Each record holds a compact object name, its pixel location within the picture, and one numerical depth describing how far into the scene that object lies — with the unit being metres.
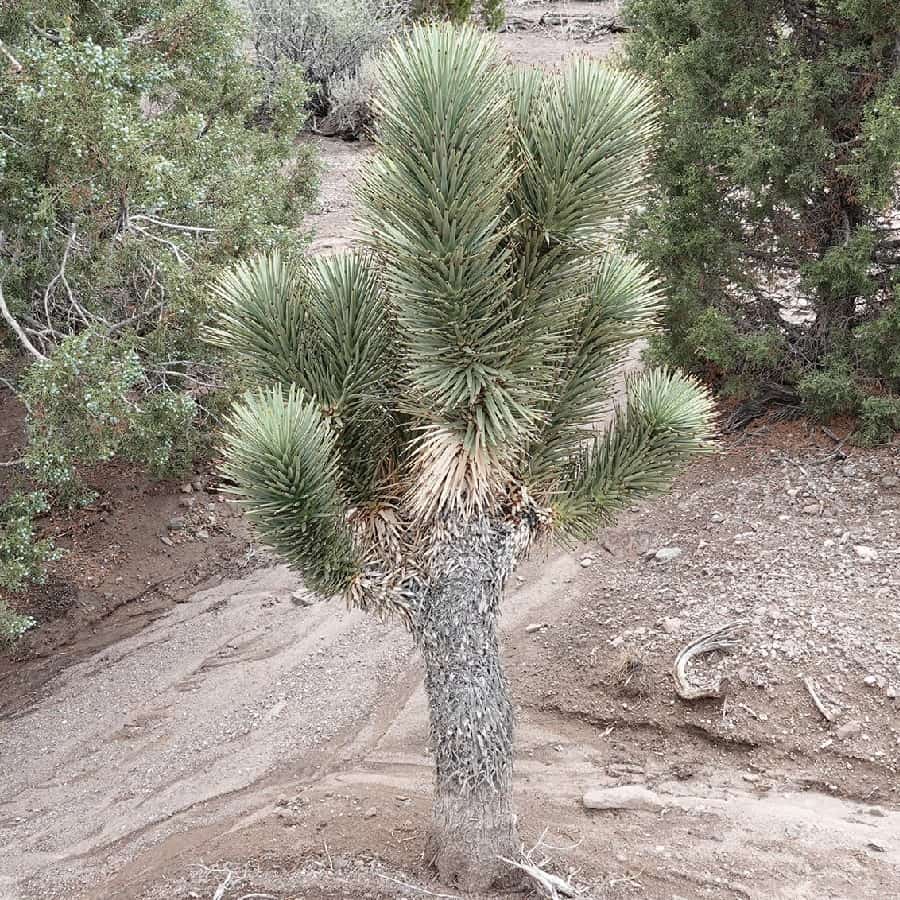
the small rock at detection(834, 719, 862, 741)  5.51
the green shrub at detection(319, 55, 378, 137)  16.42
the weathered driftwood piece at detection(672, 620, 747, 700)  5.89
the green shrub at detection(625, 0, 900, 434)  7.14
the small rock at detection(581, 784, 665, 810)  5.38
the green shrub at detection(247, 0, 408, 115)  15.96
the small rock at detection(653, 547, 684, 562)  7.45
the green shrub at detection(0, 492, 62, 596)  6.13
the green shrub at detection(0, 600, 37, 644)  6.09
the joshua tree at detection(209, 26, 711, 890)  3.64
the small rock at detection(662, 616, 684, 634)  6.51
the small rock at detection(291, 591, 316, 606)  7.97
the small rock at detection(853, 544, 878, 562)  6.66
